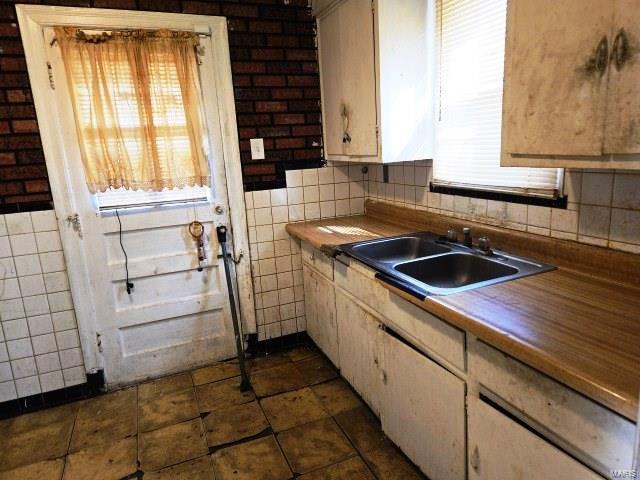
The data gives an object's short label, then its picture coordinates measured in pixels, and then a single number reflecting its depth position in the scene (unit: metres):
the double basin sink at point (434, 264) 1.53
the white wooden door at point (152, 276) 2.34
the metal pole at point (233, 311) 2.46
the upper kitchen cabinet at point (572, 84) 1.03
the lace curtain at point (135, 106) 2.16
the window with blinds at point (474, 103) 1.76
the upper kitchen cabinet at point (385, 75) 2.04
